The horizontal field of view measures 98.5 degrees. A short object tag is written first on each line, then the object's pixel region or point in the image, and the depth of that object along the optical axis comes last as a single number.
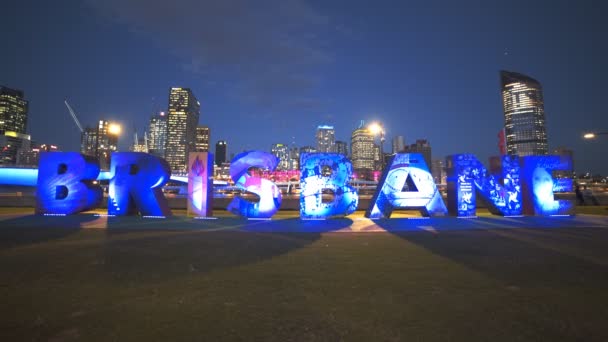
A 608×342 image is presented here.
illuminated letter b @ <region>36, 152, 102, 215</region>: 13.88
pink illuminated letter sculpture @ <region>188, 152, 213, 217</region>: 13.73
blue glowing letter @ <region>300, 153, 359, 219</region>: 13.33
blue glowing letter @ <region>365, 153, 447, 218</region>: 13.59
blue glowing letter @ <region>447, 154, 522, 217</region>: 14.02
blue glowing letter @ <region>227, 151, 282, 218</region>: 13.53
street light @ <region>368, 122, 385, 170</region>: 27.16
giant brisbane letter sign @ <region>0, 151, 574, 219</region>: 13.50
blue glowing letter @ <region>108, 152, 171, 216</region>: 13.55
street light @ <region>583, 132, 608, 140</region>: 15.89
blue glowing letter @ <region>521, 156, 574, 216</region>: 14.38
